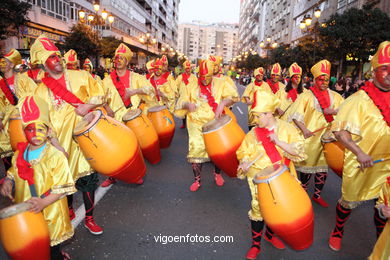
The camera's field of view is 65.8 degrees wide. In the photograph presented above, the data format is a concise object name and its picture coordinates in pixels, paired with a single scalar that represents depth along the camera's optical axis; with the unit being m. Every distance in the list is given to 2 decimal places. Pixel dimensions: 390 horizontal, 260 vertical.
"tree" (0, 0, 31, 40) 11.04
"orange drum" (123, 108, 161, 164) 4.93
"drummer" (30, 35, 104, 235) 3.36
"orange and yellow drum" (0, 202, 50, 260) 2.19
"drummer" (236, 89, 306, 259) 2.86
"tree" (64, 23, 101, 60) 21.11
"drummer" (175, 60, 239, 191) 4.76
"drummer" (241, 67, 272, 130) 6.88
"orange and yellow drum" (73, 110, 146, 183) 3.14
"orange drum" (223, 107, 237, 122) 4.82
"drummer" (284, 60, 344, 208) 4.32
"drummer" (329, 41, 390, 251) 2.92
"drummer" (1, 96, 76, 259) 2.42
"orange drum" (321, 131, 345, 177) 3.61
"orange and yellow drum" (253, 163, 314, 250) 2.58
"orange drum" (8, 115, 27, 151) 4.45
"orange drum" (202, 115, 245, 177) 3.75
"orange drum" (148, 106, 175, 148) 6.06
